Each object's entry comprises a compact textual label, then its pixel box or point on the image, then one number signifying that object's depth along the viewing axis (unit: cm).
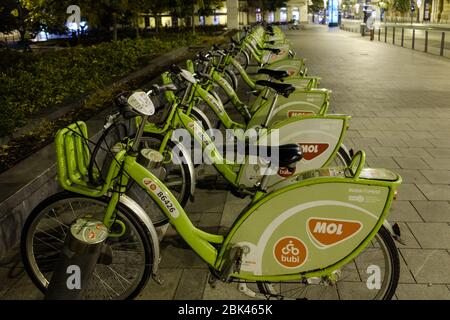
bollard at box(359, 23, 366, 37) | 2964
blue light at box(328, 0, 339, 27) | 4782
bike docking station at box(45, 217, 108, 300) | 261
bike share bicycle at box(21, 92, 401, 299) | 255
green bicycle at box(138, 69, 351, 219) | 397
